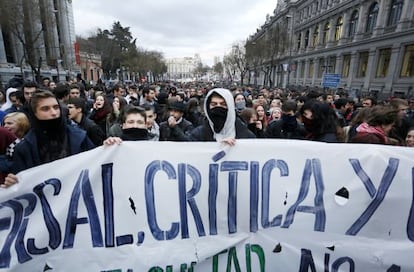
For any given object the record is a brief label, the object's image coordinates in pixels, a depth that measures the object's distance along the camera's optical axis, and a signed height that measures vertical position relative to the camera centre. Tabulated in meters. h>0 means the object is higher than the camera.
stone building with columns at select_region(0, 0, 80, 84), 15.59 +3.09
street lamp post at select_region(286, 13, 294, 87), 47.58 +8.72
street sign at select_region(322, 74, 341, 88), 17.11 +0.02
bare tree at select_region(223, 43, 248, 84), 54.66 +4.20
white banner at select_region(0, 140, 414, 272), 1.76 -0.94
